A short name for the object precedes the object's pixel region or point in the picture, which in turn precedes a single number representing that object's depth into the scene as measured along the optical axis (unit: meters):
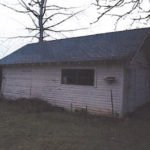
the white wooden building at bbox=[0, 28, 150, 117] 8.62
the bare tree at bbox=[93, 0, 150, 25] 6.96
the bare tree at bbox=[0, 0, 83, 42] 19.84
